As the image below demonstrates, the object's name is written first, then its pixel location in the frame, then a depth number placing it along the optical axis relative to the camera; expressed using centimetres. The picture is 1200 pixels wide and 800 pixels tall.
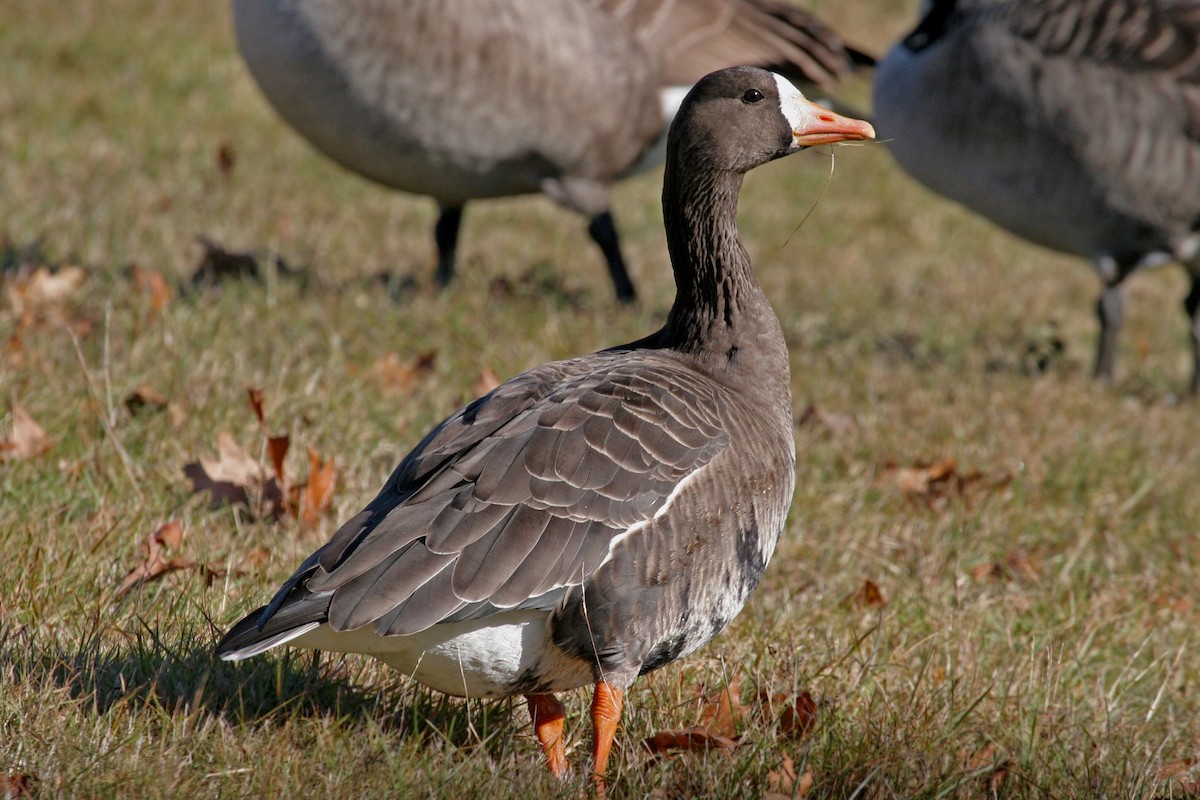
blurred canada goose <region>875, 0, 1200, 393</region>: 1423
